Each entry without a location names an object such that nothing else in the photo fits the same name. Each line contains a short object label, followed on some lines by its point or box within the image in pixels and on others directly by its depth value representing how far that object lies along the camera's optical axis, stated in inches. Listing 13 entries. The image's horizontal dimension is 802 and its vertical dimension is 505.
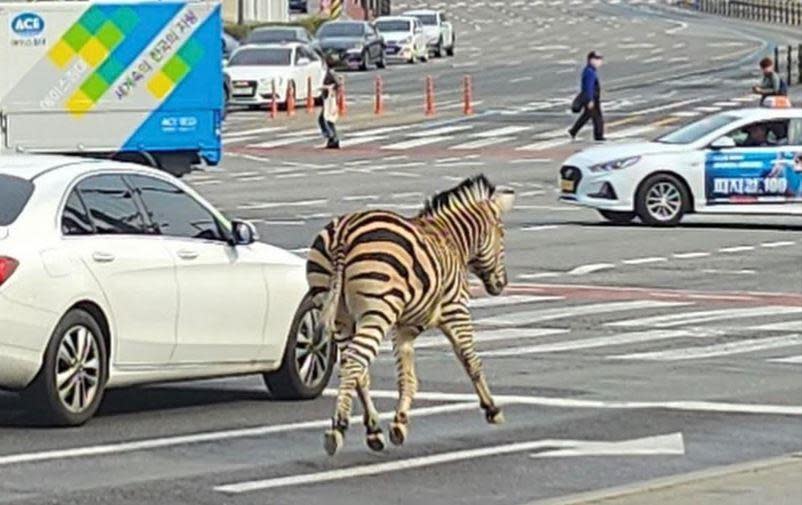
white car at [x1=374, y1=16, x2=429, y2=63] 3093.0
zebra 485.4
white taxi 1185.4
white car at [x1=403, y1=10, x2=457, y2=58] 3191.4
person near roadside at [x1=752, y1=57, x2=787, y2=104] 1605.6
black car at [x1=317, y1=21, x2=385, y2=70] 2876.5
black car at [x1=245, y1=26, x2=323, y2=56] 2576.3
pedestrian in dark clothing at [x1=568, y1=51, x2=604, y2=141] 1824.6
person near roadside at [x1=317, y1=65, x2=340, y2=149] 1779.0
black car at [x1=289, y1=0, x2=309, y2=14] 4381.4
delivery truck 1187.9
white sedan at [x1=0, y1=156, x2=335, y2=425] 511.8
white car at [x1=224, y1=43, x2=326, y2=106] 2208.4
